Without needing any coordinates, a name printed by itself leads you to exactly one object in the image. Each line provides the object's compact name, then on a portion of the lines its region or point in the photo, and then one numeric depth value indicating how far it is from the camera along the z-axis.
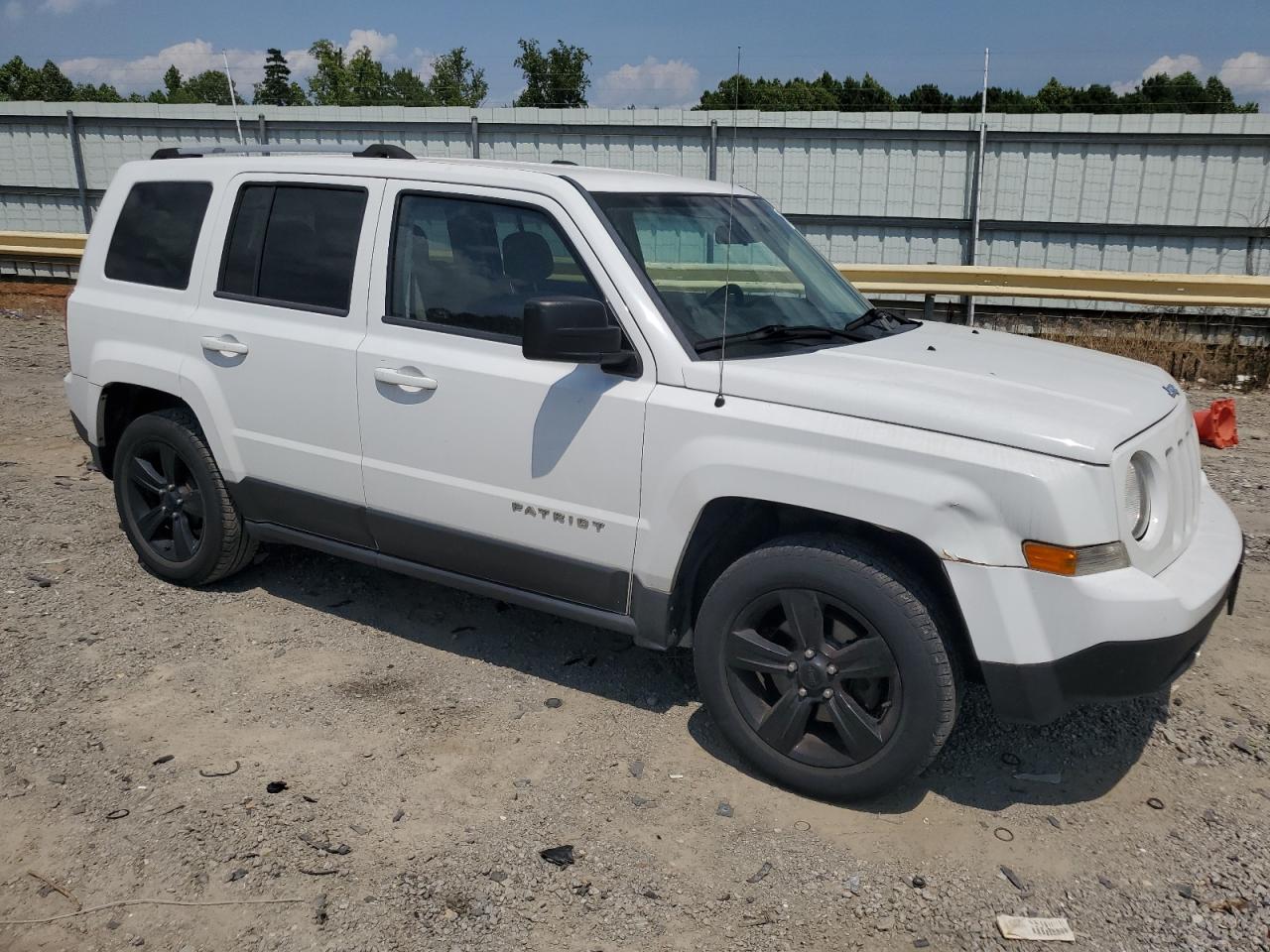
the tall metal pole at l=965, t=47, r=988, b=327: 11.97
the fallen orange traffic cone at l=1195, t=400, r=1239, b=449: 5.96
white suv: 3.09
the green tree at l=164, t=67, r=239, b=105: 58.41
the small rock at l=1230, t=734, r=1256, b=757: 3.81
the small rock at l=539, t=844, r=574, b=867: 3.21
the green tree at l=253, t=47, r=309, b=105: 61.80
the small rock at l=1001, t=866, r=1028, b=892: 3.11
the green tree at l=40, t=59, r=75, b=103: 73.81
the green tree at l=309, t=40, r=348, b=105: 59.19
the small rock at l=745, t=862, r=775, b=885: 3.14
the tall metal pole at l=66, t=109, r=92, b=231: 14.72
